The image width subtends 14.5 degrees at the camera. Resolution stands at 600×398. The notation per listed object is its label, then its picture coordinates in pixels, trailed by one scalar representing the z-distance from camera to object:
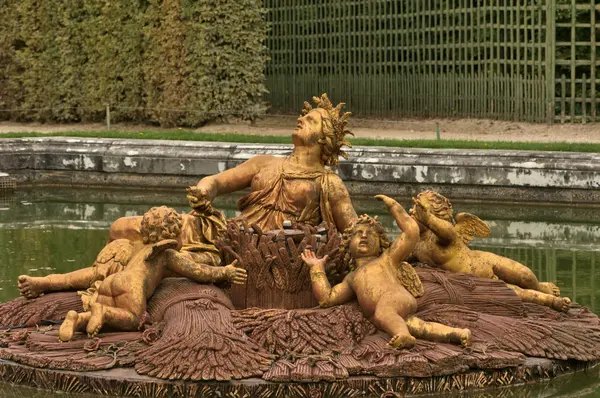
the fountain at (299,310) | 12.41
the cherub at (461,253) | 14.33
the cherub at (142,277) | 13.12
